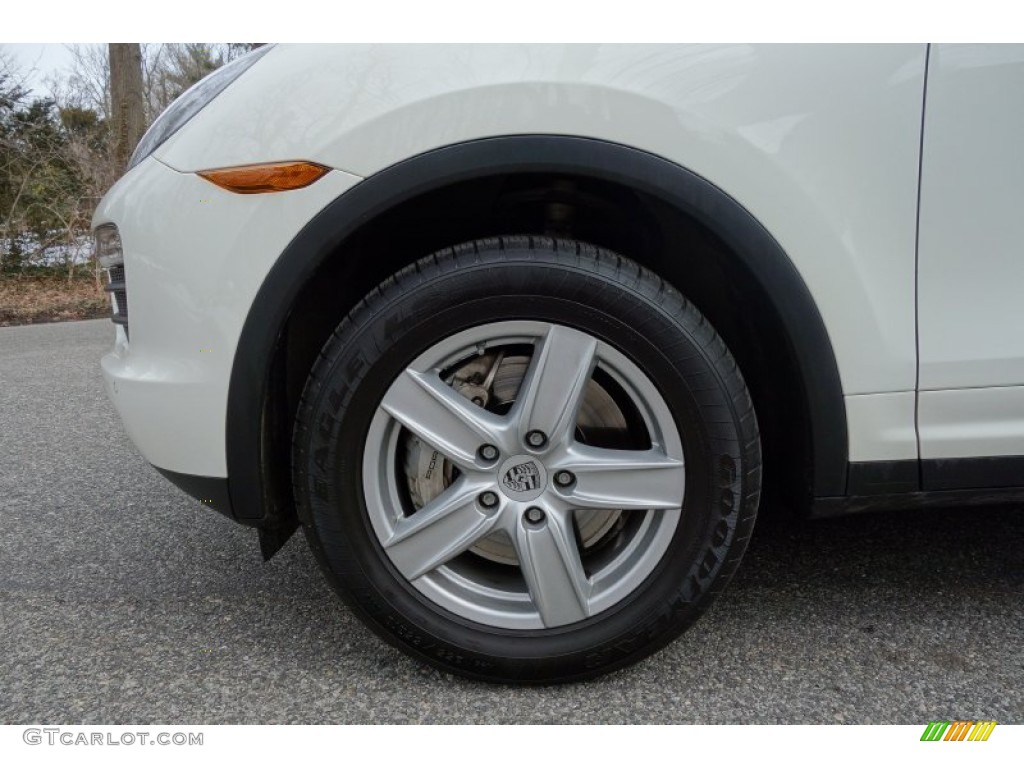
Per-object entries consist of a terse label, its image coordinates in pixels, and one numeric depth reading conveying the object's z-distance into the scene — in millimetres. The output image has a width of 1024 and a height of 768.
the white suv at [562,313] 1431
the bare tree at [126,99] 9156
